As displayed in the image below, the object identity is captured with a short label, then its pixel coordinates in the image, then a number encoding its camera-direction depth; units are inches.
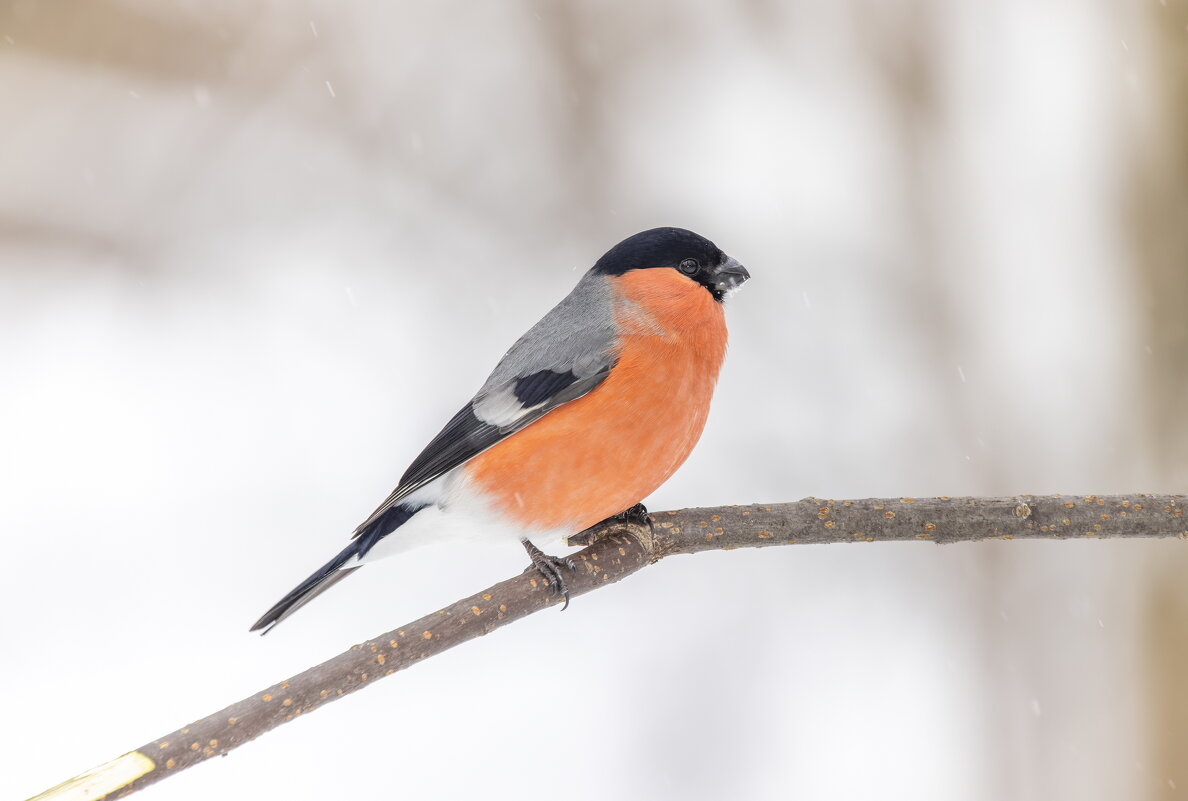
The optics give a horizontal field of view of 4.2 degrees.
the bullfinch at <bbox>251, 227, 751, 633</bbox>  161.4
